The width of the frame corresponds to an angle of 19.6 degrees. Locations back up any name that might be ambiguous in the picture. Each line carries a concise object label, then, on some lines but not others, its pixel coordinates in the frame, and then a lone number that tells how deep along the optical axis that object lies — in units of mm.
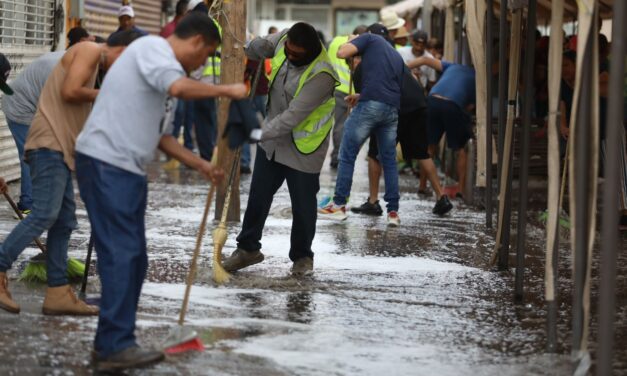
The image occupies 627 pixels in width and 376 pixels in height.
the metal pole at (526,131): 11183
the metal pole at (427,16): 31280
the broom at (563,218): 14389
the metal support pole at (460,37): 24599
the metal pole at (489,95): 14871
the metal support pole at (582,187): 8898
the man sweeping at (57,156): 10186
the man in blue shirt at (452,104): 20476
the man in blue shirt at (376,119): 17636
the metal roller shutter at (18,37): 20671
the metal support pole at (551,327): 9791
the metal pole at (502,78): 14094
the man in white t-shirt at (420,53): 25080
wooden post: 16605
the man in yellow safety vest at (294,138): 12517
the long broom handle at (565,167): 13834
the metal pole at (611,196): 8011
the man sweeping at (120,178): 8572
